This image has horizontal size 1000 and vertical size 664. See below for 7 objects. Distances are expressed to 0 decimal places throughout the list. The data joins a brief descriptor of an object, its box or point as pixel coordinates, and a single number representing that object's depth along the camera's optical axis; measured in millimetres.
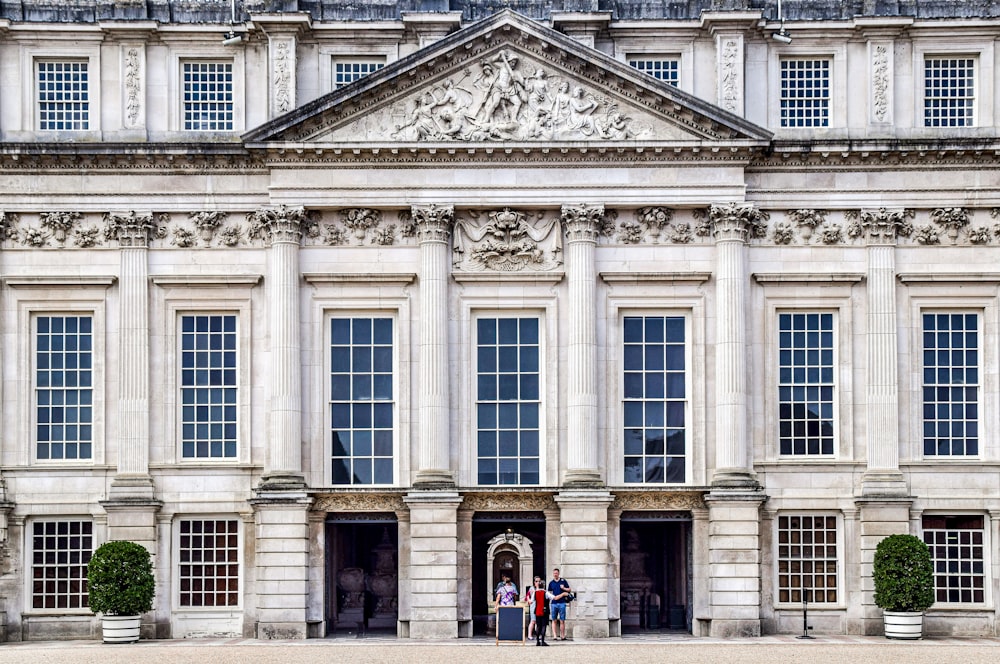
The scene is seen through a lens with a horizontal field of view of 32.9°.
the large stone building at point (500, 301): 43562
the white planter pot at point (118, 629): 41812
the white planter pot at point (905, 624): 42062
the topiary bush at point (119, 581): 41594
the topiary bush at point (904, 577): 41875
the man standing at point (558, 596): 41156
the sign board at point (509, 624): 40781
